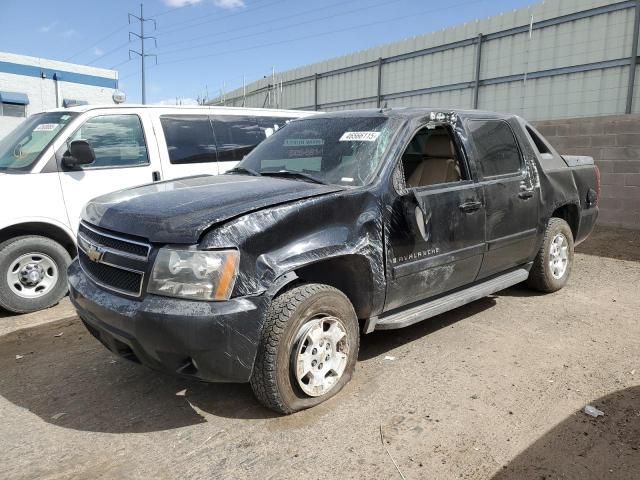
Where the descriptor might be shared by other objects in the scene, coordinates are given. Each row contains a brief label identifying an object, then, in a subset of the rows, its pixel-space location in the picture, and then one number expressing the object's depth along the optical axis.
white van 4.87
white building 22.36
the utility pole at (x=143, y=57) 38.38
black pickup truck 2.66
